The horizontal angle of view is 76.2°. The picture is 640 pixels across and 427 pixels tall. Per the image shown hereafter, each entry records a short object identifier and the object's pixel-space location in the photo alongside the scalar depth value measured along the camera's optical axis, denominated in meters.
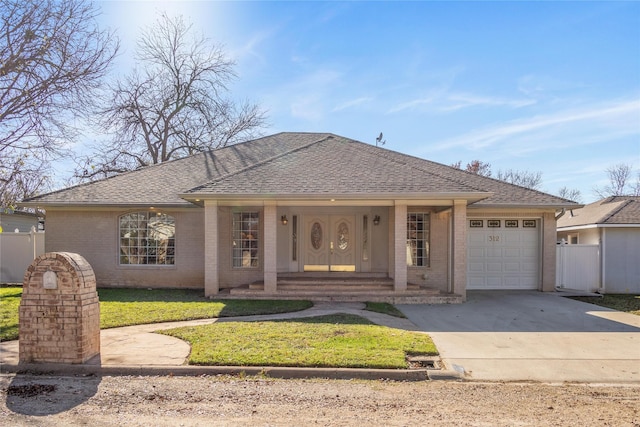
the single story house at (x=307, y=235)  13.13
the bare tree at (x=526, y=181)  50.00
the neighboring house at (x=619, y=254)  14.09
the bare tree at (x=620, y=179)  46.29
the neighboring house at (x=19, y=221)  19.81
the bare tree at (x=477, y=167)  41.30
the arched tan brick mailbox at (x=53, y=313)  5.82
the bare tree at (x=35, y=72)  11.16
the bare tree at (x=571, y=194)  52.78
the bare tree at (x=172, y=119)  26.95
